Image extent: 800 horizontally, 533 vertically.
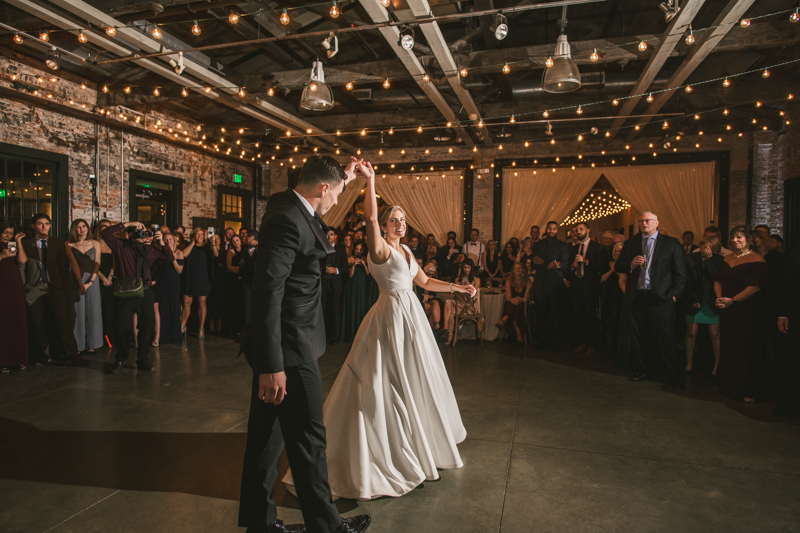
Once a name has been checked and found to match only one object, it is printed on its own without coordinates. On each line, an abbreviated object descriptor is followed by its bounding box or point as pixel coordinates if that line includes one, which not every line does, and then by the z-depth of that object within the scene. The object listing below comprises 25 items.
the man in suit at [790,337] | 3.77
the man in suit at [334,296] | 6.81
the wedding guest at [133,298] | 4.86
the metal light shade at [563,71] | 3.88
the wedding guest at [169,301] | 6.34
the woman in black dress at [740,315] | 4.21
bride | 2.41
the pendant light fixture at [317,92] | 4.60
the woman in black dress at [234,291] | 7.32
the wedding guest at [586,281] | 6.18
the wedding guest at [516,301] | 6.89
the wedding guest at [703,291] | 5.04
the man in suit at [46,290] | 5.22
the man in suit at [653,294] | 4.64
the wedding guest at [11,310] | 4.86
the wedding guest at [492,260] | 9.68
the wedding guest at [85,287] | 5.53
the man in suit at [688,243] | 7.55
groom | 1.68
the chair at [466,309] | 6.73
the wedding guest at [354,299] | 6.96
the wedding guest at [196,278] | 6.85
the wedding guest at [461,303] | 6.88
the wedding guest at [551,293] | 6.35
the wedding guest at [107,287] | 6.18
